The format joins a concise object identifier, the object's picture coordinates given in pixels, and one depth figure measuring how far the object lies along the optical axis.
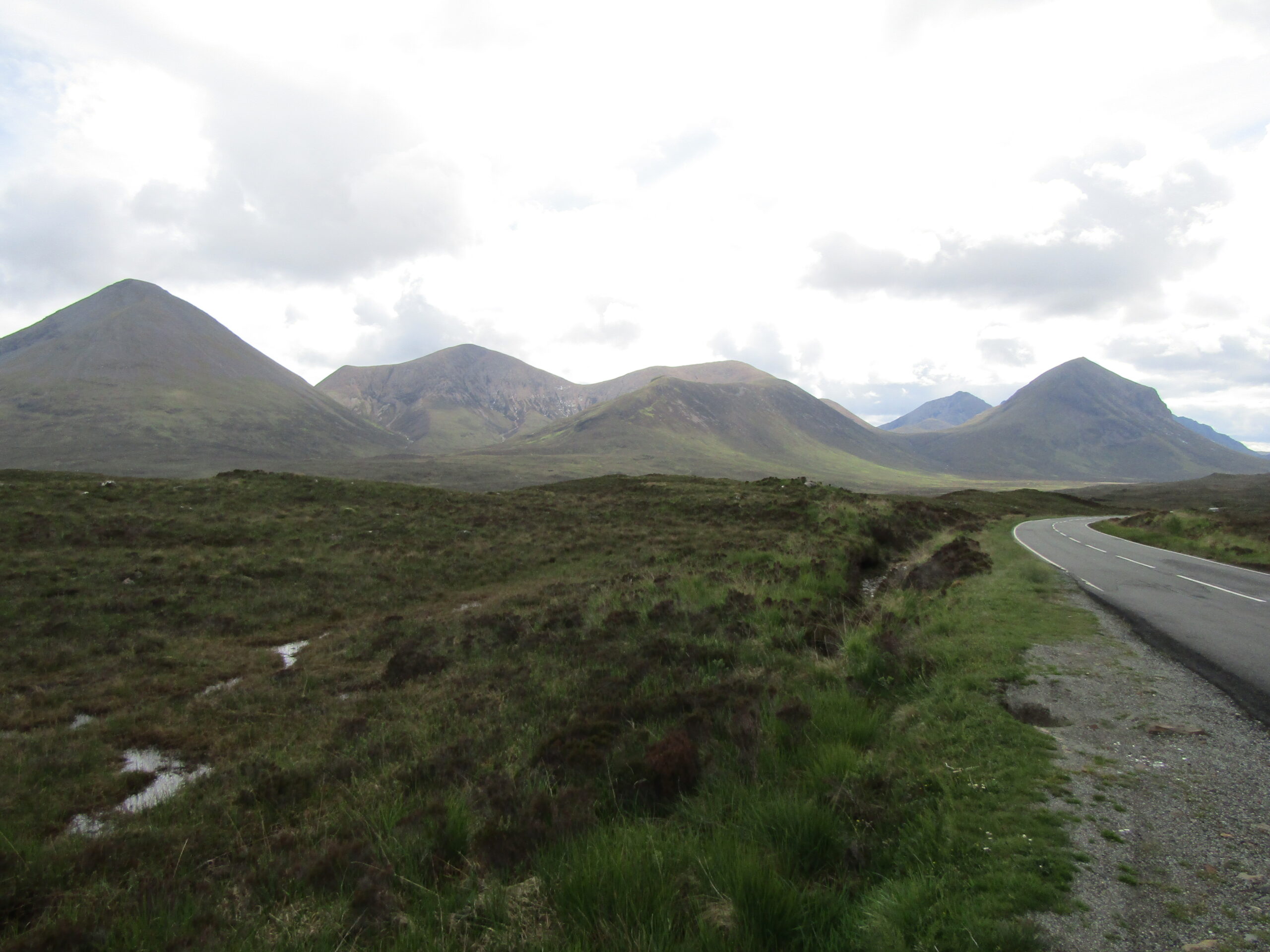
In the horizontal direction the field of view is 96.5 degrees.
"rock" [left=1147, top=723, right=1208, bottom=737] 6.19
